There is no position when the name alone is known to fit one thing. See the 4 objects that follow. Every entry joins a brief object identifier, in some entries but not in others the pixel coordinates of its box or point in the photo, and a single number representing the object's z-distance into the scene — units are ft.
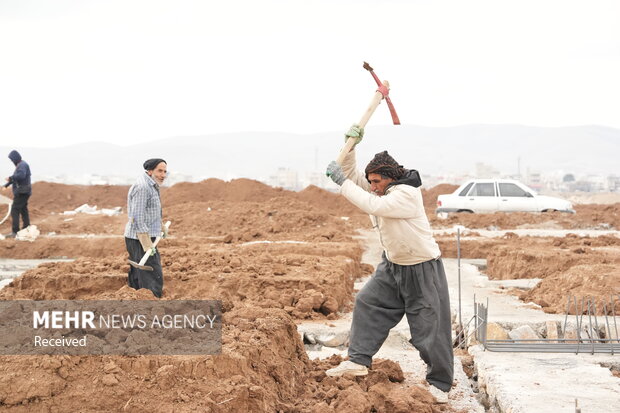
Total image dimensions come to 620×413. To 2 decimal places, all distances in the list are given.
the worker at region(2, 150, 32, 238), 46.42
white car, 67.31
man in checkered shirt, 21.91
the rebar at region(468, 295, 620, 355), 19.29
